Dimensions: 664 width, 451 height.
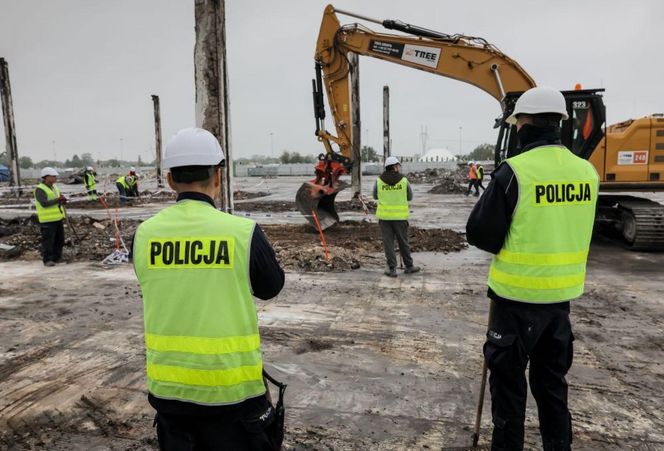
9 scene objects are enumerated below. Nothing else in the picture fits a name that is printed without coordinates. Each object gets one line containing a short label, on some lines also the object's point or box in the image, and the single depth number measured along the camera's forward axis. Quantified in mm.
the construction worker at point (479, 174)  24830
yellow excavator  9055
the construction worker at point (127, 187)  21266
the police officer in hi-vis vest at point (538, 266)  2699
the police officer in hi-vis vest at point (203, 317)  1881
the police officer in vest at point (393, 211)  8031
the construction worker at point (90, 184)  20297
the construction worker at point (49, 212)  9180
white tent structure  94062
